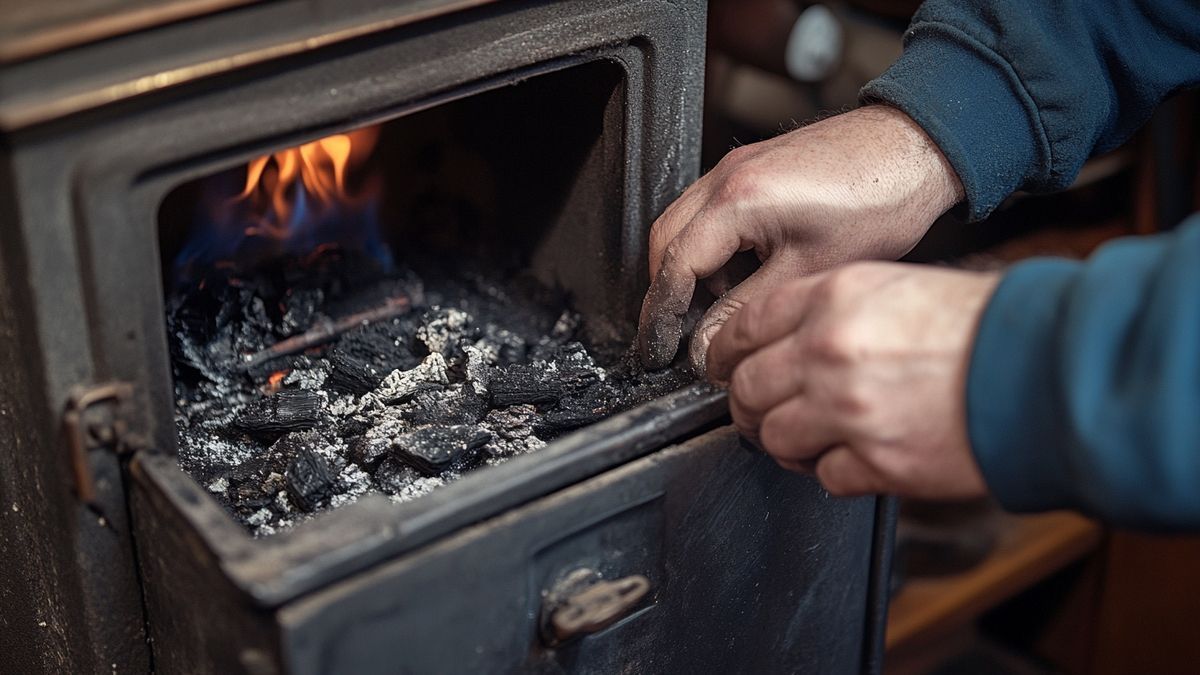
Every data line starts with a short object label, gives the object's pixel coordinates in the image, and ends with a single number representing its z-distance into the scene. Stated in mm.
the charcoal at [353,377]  1260
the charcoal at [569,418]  1160
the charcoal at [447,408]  1180
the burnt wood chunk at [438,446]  1071
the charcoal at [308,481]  1063
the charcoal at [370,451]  1110
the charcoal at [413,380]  1240
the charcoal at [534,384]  1201
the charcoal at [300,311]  1390
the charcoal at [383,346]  1300
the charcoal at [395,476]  1085
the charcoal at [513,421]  1157
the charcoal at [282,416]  1186
